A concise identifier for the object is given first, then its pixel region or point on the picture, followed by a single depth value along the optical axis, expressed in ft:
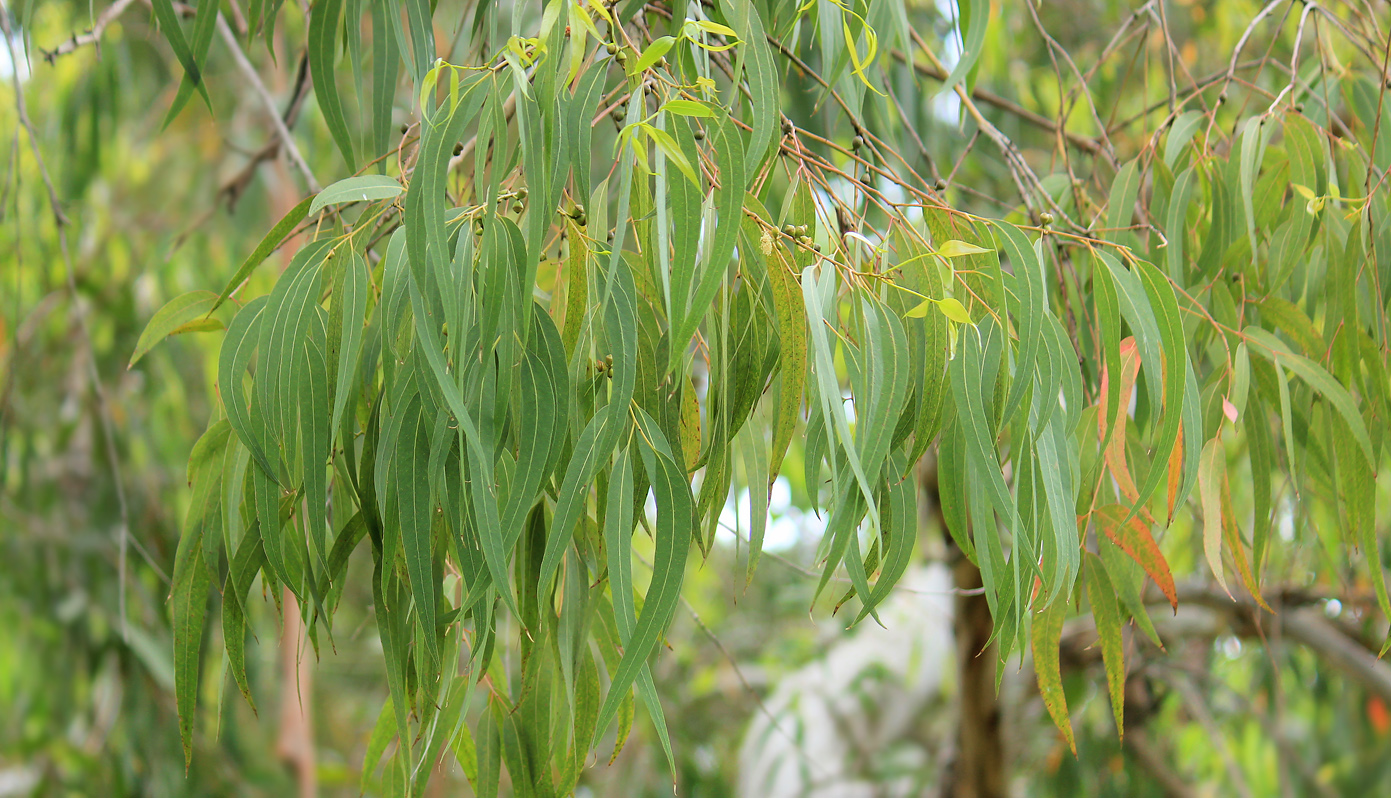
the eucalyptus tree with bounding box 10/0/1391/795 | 6.39
